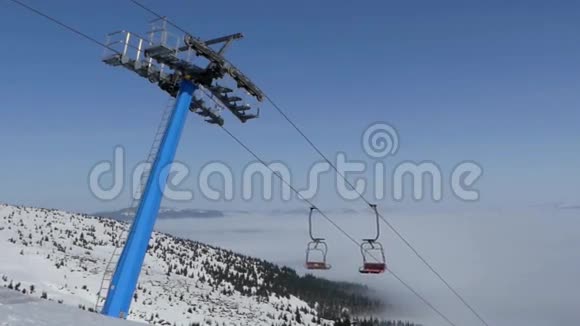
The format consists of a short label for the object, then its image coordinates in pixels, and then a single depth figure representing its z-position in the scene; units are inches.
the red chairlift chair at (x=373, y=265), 740.0
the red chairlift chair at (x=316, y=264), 757.6
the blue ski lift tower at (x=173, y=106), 587.2
